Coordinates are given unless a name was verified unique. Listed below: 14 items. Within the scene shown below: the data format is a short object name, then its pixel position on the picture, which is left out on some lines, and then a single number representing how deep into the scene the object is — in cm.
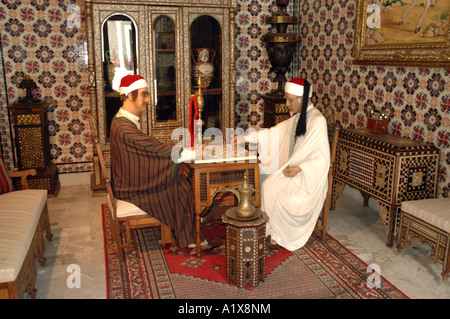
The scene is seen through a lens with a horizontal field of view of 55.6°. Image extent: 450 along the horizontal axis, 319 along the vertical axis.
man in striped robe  348
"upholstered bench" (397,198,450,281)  318
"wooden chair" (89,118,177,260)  333
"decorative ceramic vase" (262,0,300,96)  547
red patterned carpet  304
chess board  350
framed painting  365
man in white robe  372
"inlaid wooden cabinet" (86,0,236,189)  482
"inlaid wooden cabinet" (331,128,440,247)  370
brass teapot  301
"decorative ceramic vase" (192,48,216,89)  515
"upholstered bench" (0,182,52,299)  247
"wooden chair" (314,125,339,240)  381
